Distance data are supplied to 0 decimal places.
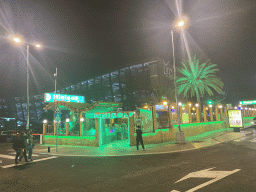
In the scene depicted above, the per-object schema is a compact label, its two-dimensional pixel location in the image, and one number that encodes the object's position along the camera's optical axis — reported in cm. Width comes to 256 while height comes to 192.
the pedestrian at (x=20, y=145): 919
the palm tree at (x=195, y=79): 3184
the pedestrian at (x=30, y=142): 983
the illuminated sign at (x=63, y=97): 2292
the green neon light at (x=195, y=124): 1859
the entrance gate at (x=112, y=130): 1465
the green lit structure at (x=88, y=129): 1483
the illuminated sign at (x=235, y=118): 2072
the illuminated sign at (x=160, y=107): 1784
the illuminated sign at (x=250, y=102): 8294
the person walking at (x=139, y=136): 1180
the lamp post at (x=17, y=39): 1387
